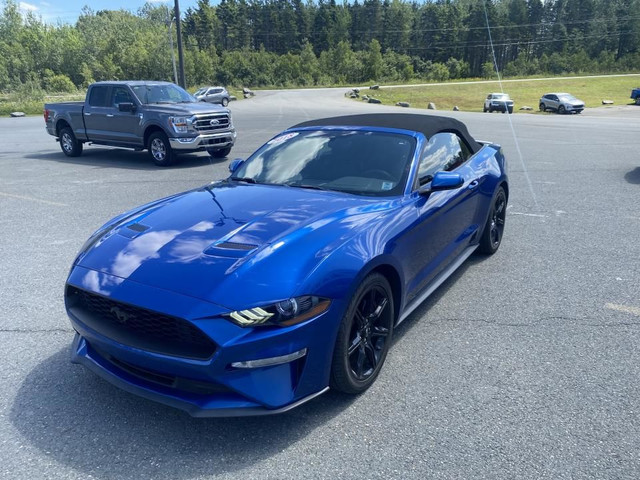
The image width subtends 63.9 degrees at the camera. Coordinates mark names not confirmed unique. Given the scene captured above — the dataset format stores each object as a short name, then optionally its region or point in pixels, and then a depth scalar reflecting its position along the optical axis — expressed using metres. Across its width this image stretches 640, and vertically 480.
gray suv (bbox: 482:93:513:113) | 37.25
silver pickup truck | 11.92
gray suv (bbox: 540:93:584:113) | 35.72
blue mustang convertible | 2.50
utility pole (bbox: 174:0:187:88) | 30.09
